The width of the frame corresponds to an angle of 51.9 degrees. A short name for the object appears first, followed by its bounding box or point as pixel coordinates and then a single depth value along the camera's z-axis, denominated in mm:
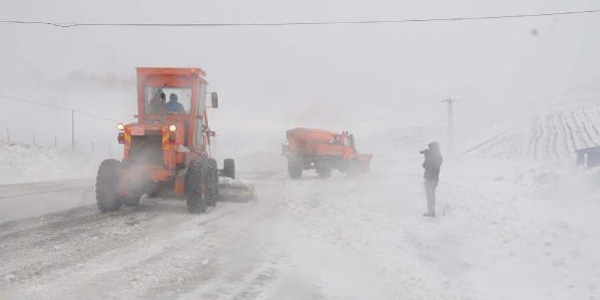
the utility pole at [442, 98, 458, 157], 62875
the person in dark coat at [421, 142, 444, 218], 12836
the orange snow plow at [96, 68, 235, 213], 11805
